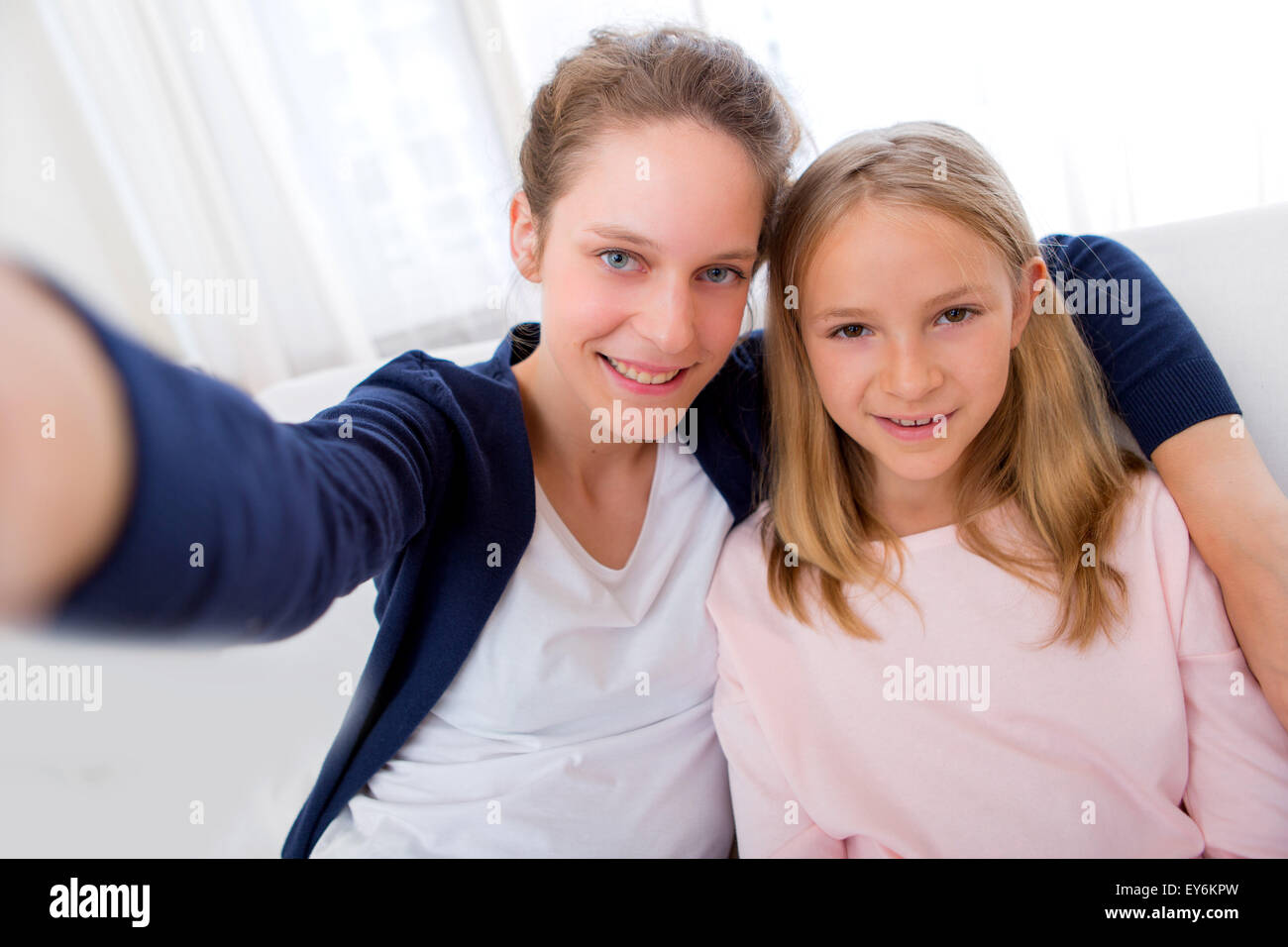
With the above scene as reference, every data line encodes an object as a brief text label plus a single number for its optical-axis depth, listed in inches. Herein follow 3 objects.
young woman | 31.1
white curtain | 65.3
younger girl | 32.5
